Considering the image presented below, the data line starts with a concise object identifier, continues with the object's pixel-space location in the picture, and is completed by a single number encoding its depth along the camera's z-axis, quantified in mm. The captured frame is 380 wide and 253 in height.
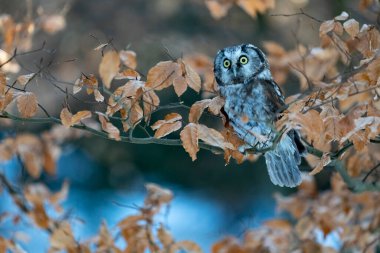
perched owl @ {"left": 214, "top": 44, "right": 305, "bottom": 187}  6699
